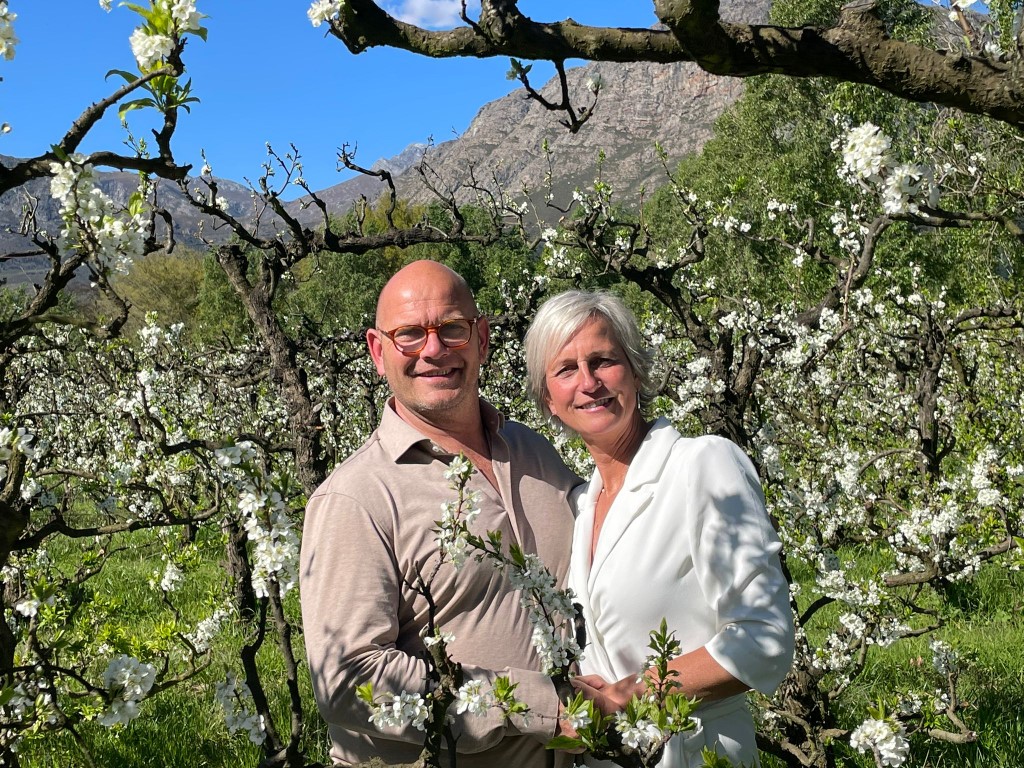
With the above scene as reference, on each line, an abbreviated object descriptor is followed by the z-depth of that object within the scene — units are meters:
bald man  2.09
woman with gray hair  2.08
